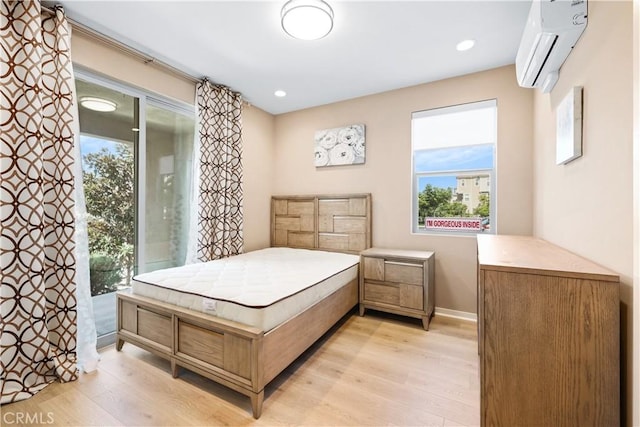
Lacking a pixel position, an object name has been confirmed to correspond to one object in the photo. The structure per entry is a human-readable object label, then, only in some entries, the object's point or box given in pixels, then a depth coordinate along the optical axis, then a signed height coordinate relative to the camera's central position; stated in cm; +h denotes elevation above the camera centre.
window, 279 +49
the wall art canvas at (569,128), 133 +46
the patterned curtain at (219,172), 294 +46
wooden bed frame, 155 -87
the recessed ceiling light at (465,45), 225 +145
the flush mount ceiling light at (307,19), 177 +134
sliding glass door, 230 +26
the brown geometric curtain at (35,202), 166 +6
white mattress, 168 -56
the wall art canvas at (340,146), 339 +87
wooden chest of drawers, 93 -49
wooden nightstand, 261 -72
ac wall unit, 131 +96
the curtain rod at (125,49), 202 +142
